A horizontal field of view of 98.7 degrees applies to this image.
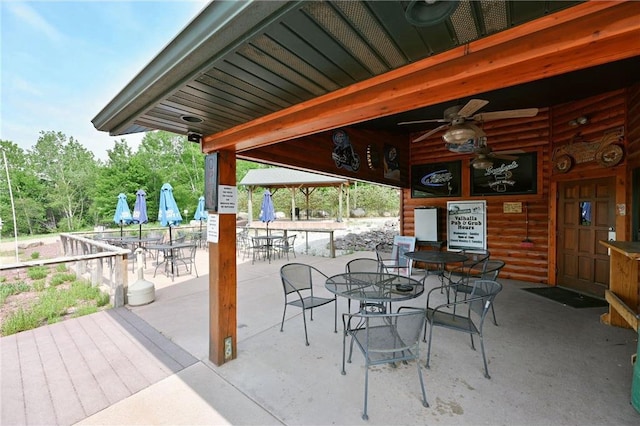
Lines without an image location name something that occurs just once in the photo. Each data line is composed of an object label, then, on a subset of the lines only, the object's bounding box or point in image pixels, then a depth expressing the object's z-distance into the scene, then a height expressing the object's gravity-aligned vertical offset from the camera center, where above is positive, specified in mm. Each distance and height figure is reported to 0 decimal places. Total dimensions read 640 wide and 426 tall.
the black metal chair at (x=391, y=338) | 2035 -1034
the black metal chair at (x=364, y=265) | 3920 -764
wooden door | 4219 -325
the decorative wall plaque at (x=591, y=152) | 3928 +953
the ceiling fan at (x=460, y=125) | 2951 +966
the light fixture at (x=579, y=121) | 4328 +1465
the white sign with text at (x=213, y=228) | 2590 -152
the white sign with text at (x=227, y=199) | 2564 +125
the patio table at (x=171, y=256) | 5684 -932
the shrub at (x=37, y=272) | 6403 -1476
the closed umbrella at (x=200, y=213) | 9492 -32
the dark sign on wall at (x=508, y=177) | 5215 +695
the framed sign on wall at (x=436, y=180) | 5996 +735
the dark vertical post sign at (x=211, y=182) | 2566 +292
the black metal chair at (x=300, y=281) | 3147 -867
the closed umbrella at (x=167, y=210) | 6223 +48
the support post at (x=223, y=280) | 2602 -662
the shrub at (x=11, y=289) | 5181 -1528
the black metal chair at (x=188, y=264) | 5957 -1260
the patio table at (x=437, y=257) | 4148 -712
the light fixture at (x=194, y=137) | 2625 +733
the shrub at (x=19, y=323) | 3315 -1392
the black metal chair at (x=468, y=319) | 2424 -1029
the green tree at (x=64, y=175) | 21781 +3064
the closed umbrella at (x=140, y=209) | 7137 +80
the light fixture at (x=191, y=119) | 2123 +745
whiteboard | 6039 -249
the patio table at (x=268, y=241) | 7466 -816
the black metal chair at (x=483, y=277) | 3478 -987
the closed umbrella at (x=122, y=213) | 7531 -25
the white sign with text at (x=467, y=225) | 5715 -273
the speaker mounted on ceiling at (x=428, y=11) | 997 +754
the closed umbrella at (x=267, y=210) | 9398 +73
